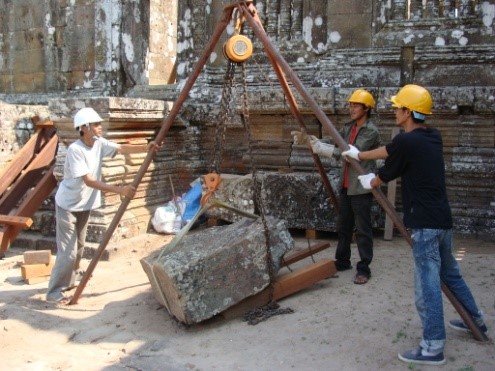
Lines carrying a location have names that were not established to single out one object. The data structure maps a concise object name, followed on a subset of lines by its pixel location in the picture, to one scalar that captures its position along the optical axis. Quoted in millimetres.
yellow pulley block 3980
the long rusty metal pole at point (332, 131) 3465
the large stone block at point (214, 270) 3854
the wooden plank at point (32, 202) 6061
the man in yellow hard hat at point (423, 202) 3275
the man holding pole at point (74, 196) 4754
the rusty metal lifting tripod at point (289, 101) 3486
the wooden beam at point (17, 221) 5848
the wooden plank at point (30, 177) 6500
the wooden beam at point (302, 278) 4270
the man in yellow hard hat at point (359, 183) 4598
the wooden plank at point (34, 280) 5309
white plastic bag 6410
